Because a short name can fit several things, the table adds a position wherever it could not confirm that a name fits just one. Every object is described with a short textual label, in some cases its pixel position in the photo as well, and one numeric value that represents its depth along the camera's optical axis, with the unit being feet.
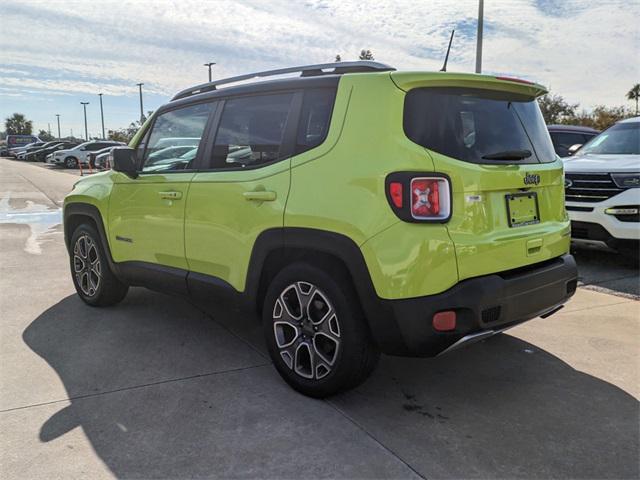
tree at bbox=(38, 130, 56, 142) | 396.88
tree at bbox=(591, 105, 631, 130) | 104.28
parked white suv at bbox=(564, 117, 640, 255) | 20.36
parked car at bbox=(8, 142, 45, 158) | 167.51
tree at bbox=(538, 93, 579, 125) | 111.55
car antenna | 11.52
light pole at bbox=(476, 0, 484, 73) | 53.67
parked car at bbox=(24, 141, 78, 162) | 149.32
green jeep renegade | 9.03
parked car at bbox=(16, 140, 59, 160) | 159.84
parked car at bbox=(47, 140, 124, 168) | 113.50
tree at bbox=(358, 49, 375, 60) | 108.27
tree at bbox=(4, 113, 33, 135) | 382.83
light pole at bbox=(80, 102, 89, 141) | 273.33
